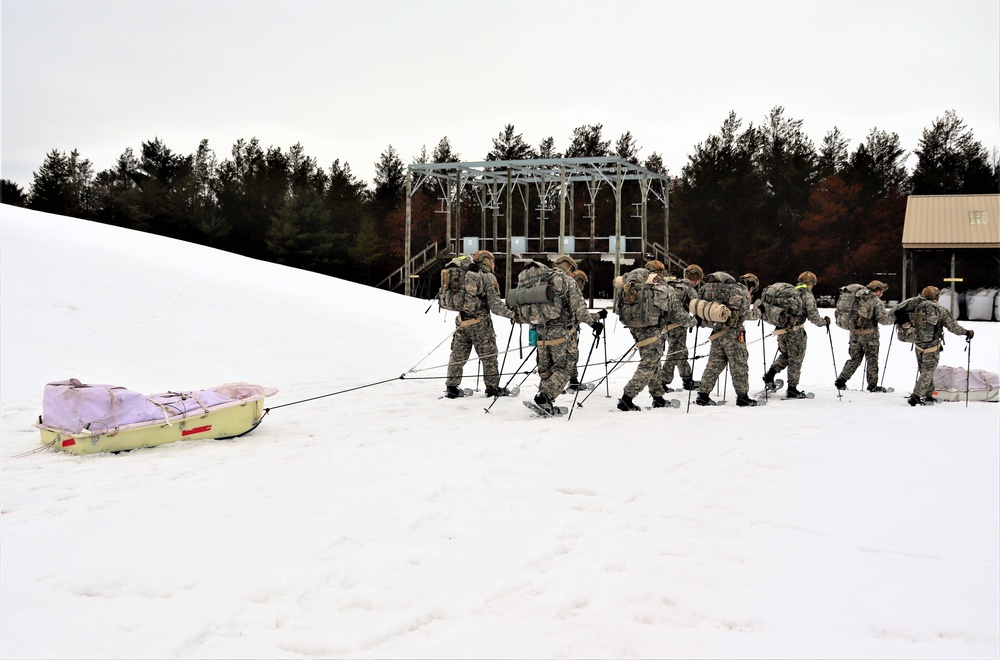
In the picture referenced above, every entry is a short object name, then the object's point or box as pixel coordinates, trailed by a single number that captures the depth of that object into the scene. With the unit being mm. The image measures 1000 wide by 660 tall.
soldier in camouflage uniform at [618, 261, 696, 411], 10120
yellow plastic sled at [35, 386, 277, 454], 7422
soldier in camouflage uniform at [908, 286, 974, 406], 11258
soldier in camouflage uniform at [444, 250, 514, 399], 10867
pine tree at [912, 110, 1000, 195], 40562
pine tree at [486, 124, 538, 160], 54031
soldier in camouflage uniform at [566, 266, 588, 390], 11481
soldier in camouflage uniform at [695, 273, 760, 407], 10891
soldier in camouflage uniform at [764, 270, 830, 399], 11961
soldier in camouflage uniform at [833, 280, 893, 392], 12758
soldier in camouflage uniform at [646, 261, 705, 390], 12359
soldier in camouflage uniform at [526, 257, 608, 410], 9586
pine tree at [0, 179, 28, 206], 53347
